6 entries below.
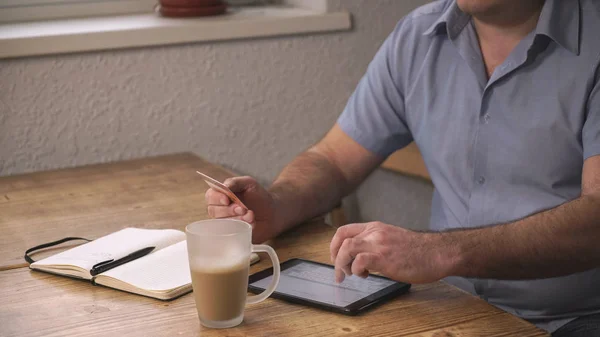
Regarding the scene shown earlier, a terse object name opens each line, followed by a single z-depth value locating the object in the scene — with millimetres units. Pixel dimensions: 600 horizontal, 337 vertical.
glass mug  1791
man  1990
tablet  1873
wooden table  1810
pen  2001
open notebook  1949
